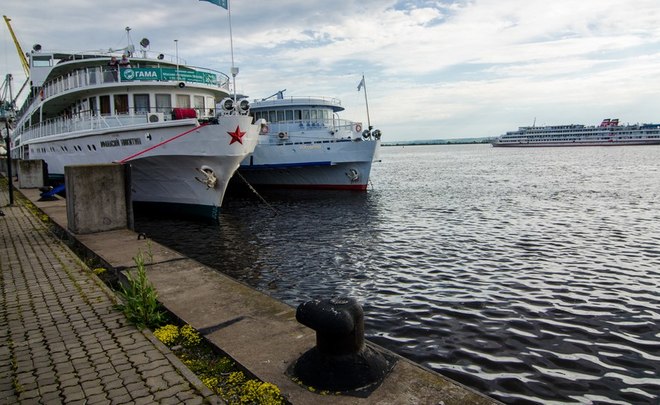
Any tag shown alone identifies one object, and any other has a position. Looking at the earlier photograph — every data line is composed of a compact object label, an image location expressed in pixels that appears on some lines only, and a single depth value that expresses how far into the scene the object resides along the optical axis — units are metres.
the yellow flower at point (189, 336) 4.56
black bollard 3.59
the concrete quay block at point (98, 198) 9.79
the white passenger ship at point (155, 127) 14.37
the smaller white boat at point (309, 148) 24.69
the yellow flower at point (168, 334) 4.59
